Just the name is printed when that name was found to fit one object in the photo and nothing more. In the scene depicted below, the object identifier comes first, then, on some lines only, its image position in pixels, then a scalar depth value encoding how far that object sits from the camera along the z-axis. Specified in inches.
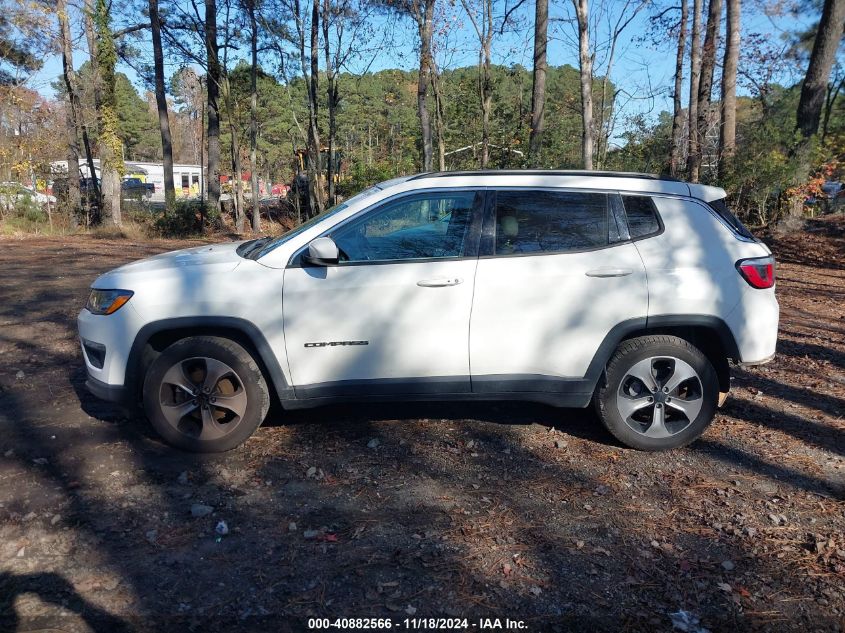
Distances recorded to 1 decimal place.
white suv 161.9
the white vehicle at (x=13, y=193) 848.9
